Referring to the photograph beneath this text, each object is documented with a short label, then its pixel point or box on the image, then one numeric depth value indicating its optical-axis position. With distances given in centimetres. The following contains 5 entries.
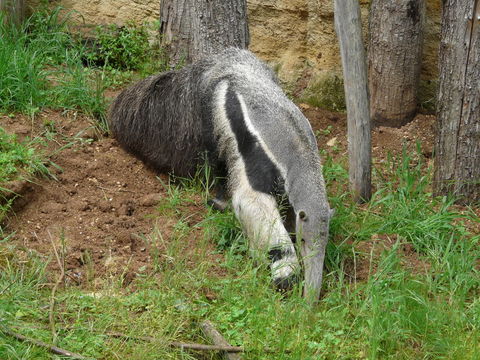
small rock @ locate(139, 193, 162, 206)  1237
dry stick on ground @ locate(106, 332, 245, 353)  895
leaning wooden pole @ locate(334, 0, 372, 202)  1225
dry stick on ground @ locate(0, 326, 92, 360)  849
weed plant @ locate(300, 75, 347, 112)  1695
